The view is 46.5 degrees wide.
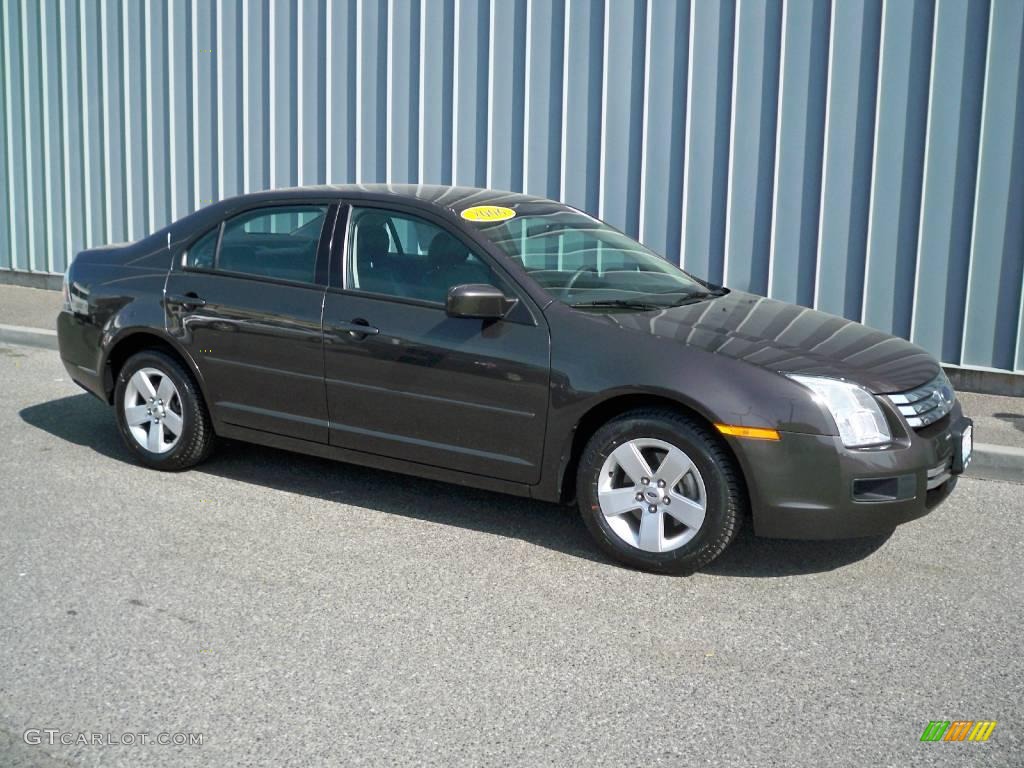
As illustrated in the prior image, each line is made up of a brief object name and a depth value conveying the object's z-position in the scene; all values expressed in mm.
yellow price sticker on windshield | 5711
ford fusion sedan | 4832
